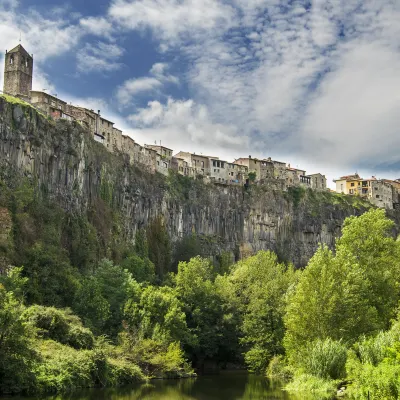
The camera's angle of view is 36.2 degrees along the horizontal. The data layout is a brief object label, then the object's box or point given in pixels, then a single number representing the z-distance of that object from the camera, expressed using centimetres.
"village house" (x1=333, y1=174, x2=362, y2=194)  15750
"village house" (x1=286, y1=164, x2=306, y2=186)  13875
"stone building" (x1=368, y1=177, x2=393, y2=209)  15100
